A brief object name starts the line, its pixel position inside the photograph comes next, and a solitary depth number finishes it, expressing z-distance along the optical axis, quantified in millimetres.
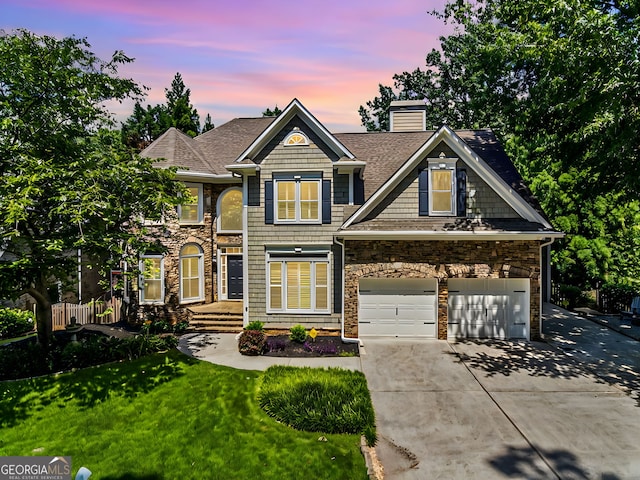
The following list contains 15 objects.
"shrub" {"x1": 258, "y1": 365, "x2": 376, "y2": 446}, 7793
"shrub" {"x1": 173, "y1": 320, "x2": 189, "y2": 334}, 15203
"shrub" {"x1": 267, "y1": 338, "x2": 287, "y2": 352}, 12789
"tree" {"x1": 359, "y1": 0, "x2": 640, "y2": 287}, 9945
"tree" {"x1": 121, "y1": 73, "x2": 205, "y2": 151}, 37531
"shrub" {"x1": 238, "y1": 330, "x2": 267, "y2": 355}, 12414
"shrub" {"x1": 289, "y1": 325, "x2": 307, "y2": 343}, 13328
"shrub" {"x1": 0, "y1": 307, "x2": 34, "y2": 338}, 15195
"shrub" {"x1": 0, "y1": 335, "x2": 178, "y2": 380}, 10852
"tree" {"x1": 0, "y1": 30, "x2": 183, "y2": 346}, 10086
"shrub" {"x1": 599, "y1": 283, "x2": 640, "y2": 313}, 16625
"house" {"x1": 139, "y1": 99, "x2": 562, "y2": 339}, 13133
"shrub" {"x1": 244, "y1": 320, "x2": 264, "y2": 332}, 13656
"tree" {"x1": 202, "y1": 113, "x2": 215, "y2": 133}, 44534
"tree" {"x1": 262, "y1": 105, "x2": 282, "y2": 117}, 46078
